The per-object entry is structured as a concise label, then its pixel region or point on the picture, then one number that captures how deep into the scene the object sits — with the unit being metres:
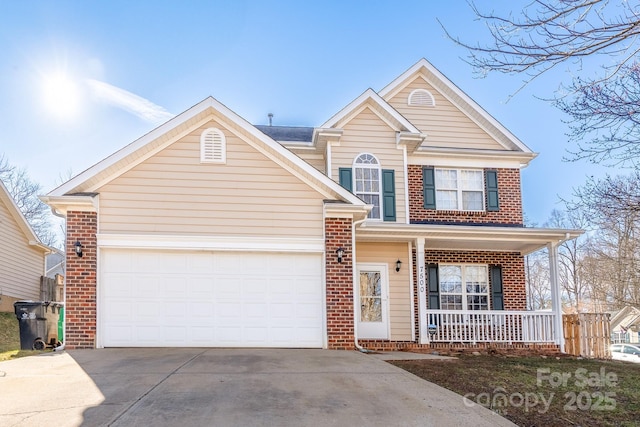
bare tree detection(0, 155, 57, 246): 30.32
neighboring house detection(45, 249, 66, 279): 35.06
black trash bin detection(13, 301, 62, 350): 12.53
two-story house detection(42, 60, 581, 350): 10.23
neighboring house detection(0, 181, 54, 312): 18.36
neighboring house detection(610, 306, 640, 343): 29.24
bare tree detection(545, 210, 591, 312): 35.56
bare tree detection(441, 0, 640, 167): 4.94
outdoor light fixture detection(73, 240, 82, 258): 10.10
